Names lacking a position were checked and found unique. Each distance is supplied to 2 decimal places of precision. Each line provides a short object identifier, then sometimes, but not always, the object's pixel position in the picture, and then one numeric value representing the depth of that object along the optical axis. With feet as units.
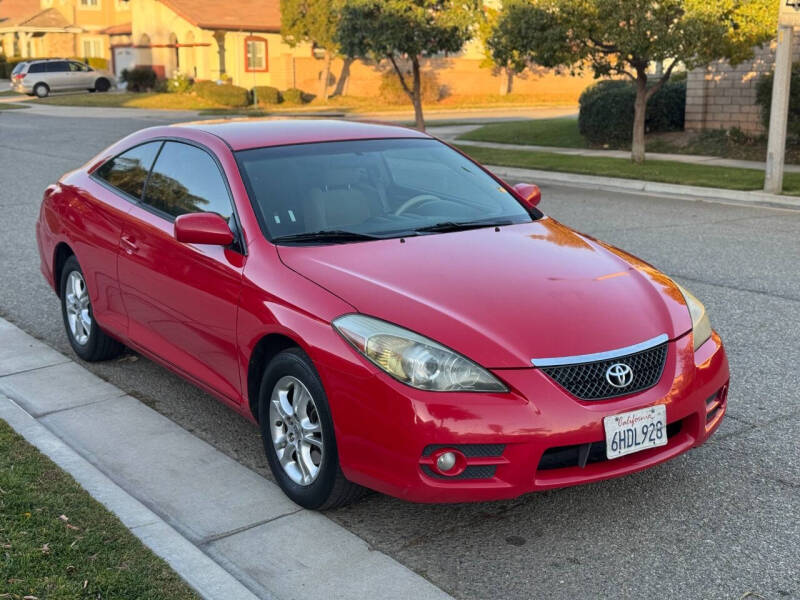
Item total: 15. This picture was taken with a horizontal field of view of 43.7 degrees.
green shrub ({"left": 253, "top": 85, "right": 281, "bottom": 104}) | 143.43
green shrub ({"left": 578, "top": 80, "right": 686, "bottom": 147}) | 74.79
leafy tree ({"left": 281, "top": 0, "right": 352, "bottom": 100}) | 143.13
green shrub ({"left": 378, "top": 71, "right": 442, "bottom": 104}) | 150.20
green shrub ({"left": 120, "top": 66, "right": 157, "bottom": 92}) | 167.53
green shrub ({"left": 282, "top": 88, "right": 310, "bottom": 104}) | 147.64
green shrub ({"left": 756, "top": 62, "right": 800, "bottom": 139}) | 62.95
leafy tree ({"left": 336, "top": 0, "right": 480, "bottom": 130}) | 83.87
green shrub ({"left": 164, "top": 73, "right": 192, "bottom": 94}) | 154.51
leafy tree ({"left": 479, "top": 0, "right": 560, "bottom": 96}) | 61.26
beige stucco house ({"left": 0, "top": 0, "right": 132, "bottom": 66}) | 209.15
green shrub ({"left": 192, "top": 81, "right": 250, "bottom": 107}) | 137.69
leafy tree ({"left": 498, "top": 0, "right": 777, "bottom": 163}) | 56.03
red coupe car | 12.51
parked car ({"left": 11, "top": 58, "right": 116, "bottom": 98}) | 163.02
